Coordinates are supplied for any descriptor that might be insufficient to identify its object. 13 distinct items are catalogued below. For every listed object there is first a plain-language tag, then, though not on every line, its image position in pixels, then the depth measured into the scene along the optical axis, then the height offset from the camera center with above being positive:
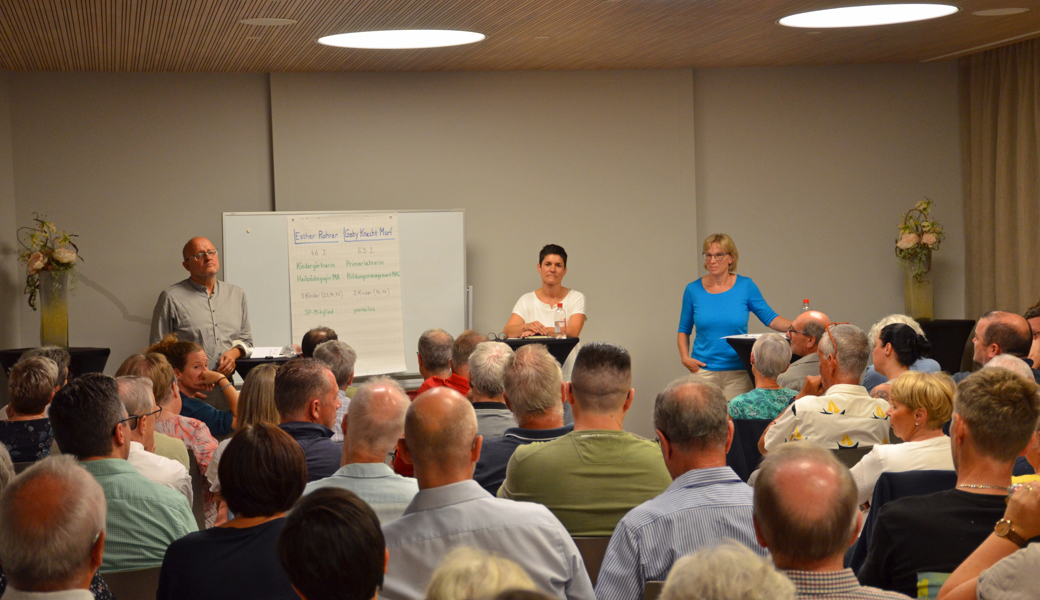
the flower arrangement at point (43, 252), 5.98 +0.25
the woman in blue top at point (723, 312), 6.43 -0.31
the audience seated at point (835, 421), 3.58 -0.60
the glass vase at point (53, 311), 6.03 -0.14
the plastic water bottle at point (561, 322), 6.51 -0.34
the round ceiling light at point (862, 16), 5.57 +1.48
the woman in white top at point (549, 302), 6.61 -0.21
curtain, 6.77 +0.60
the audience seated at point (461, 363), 4.23 -0.40
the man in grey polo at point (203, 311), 5.96 -0.16
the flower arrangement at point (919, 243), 7.03 +0.13
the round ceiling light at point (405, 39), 5.88 +1.51
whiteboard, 6.47 +0.06
